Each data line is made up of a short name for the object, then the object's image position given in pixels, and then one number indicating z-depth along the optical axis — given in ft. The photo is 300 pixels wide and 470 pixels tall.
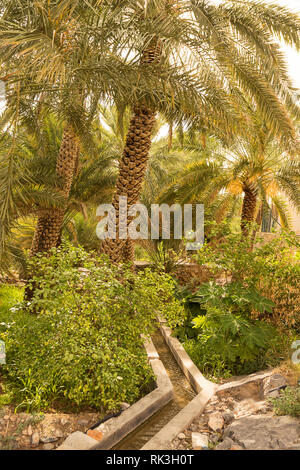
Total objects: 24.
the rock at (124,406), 14.13
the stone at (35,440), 11.49
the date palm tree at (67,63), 15.72
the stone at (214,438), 12.22
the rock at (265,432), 10.96
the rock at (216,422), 13.09
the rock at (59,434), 11.97
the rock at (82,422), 12.85
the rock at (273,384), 14.58
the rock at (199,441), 11.78
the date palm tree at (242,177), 39.50
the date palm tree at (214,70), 21.67
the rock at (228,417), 13.65
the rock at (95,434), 11.82
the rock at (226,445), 11.34
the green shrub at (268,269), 20.07
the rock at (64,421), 12.62
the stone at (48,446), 11.43
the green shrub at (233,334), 17.78
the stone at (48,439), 11.61
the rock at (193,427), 13.21
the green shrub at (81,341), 13.60
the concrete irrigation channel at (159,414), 11.84
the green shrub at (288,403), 12.29
